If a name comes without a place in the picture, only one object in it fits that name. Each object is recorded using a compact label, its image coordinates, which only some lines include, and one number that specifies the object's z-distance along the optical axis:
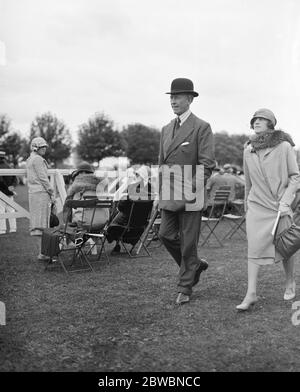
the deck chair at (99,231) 7.21
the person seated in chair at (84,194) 7.68
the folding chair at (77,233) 7.06
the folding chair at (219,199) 10.23
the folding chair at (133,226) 8.34
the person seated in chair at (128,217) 8.35
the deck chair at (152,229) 8.84
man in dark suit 5.17
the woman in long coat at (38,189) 7.85
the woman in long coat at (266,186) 4.93
